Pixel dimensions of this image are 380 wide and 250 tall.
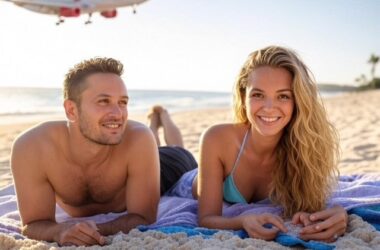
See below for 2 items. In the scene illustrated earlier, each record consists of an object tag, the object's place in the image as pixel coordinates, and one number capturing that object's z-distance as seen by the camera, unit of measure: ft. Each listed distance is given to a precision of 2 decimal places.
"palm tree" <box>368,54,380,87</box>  203.82
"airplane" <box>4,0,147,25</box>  77.87
